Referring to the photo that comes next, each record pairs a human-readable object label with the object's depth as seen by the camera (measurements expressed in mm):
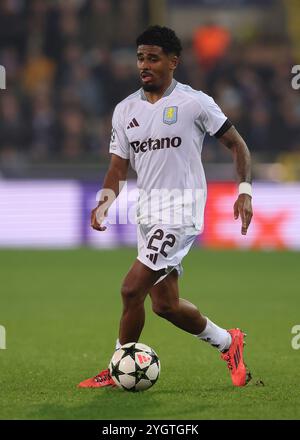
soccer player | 13828
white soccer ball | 13687
